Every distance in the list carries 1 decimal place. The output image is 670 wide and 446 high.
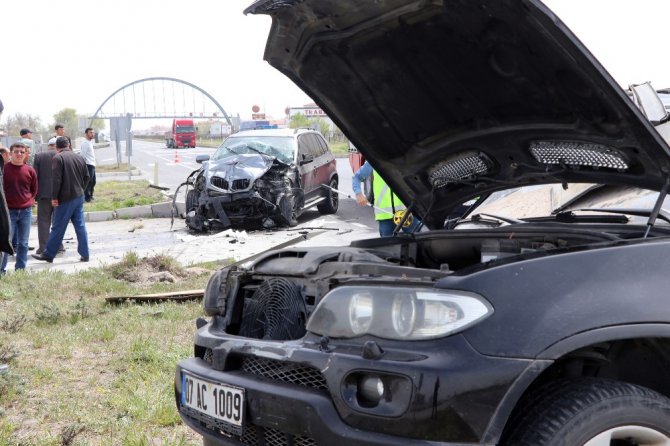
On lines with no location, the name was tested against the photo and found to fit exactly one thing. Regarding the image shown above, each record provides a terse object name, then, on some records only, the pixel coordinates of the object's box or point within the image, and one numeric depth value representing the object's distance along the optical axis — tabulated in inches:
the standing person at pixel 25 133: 491.4
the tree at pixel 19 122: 2967.5
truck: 2632.9
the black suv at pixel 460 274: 85.0
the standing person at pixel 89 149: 655.8
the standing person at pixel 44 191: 397.4
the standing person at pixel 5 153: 345.1
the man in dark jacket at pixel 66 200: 388.5
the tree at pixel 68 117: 4827.3
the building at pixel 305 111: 2960.1
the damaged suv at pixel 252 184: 498.6
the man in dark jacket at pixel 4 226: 204.5
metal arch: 4771.2
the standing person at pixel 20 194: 354.6
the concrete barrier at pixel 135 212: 631.8
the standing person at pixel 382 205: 286.4
